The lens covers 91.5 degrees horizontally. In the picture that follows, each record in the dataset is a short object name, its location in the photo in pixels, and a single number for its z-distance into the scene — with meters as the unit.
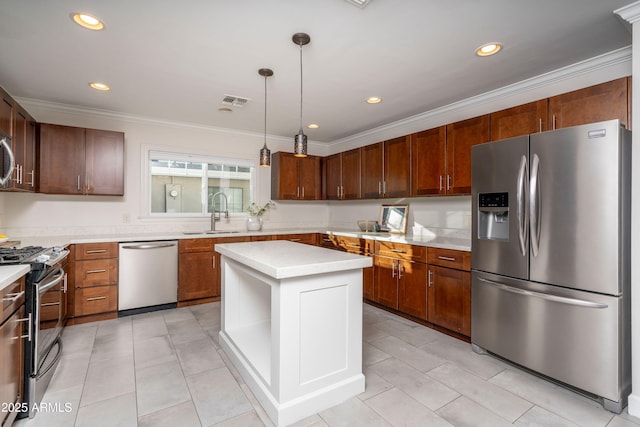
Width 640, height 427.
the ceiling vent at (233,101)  3.42
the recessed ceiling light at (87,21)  1.98
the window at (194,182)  4.38
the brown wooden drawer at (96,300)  3.36
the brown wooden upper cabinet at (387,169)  3.83
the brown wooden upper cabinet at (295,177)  5.08
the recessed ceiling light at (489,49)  2.33
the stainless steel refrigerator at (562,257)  1.93
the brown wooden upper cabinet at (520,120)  2.56
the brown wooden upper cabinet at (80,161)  3.40
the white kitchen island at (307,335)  1.83
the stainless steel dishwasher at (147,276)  3.58
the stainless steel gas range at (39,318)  1.89
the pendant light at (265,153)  2.72
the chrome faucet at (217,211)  4.63
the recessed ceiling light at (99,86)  3.05
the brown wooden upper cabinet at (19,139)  2.62
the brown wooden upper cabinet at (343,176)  4.70
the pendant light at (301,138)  2.21
